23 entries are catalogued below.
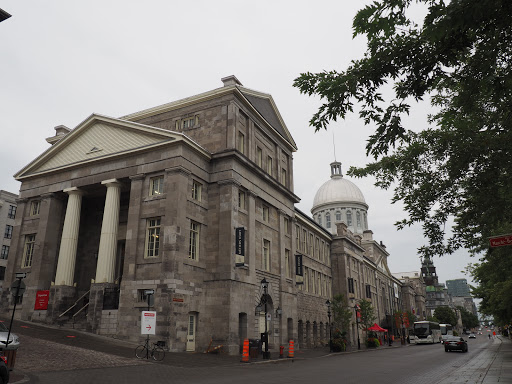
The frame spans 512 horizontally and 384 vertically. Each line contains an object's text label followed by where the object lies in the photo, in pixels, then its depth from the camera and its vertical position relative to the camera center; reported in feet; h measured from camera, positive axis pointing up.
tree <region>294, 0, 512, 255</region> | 21.89 +15.11
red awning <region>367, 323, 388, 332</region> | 182.86 +0.75
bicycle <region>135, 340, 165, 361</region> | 66.52 -3.50
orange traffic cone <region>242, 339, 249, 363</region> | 73.97 -3.59
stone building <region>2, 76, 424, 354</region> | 87.76 +24.92
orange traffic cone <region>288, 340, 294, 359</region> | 85.05 -3.52
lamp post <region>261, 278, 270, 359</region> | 81.30 -0.65
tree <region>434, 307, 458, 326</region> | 456.45 +14.79
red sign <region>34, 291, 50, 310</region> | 96.22 +7.15
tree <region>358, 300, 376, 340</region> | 172.24 +7.07
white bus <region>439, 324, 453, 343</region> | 260.62 +0.13
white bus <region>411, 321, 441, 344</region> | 208.44 -1.53
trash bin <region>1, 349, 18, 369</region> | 40.97 -2.20
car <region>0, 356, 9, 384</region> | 27.02 -2.53
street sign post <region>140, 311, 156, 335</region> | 66.33 +1.30
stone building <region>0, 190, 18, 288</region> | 205.57 +55.29
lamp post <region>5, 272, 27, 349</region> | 46.17 +4.92
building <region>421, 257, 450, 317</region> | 627.87 +58.93
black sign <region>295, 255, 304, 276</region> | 131.54 +19.39
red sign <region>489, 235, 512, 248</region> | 39.52 +8.08
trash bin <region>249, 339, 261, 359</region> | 83.56 -3.31
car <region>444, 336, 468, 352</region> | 119.34 -4.32
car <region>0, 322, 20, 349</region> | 41.82 -0.66
